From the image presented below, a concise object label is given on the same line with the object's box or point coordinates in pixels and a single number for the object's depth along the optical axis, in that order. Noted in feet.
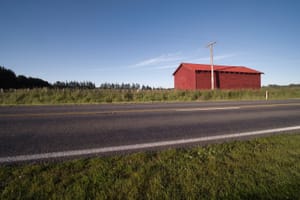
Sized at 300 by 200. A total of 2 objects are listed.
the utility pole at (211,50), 81.03
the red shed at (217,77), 101.60
